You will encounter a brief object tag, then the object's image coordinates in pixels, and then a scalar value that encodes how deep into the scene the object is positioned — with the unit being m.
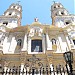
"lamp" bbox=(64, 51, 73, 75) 3.79
